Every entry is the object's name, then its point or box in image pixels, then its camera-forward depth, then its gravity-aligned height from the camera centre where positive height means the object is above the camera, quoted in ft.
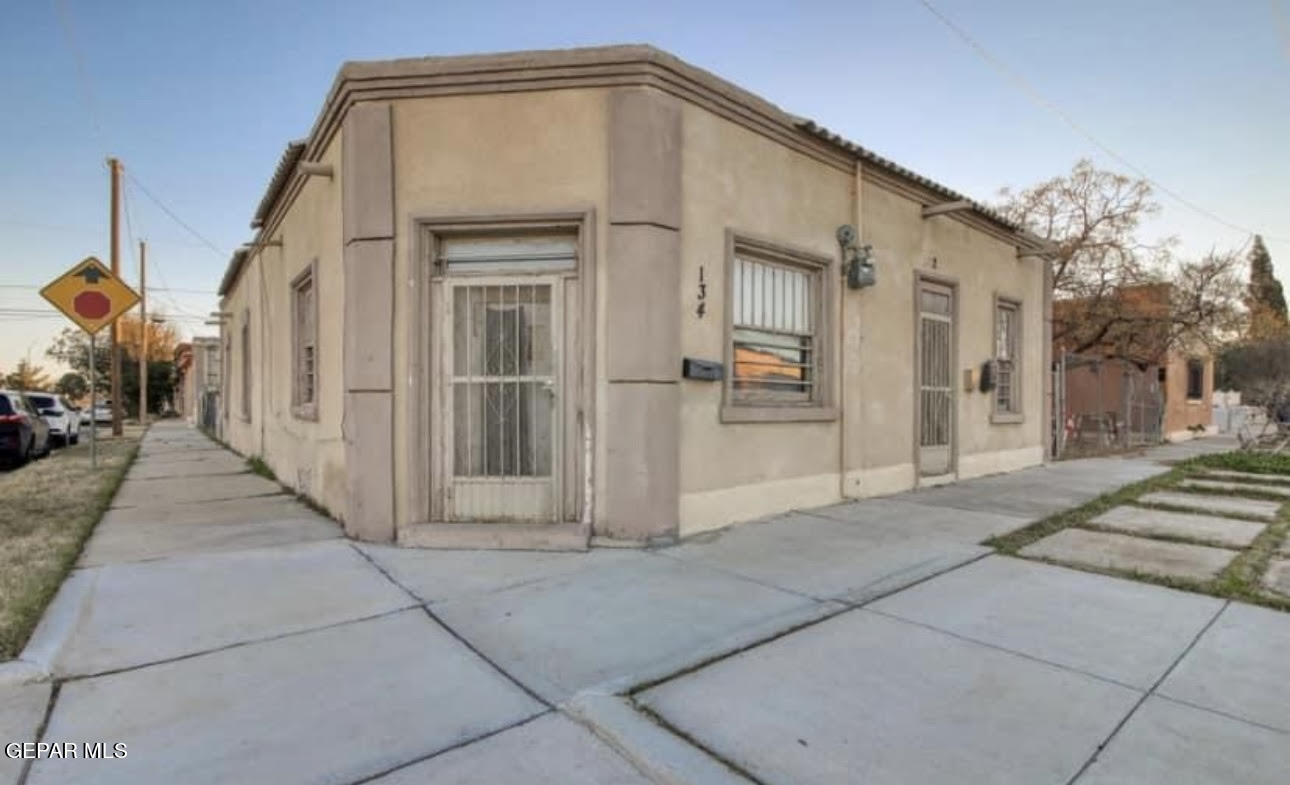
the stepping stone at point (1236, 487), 27.66 -4.06
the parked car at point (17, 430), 38.01 -1.93
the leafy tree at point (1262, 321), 58.49 +6.85
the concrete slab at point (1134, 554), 16.30 -4.23
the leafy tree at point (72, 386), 182.71 +3.07
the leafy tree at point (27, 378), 168.55 +5.03
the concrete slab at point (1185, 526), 19.58 -4.18
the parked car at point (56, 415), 55.31 -1.55
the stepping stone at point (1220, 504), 23.32 -4.14
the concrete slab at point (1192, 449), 44.49 -4.33
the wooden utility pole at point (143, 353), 101.30 +7.08
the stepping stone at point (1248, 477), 31.64 -4.08
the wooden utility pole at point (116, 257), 63.21 +13.27
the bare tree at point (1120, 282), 53.01 +9.00
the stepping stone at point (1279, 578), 14.72 -4.28
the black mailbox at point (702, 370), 19.20 +0.74
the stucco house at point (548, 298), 18.22 +2.80
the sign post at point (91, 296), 34.40 +5.30
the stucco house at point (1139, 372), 53.72 +2.05
